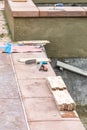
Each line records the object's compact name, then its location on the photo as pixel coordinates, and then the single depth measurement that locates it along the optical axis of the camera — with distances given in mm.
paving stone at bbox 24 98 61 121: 4127
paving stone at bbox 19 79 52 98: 4758
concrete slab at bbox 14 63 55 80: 5413
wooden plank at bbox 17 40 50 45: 6990
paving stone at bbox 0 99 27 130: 3923
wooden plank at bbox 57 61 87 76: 7173
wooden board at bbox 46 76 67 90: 4794
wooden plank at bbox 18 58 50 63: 5957
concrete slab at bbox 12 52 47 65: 6290
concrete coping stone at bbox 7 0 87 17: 7093
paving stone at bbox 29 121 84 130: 3860
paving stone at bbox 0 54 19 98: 4790
